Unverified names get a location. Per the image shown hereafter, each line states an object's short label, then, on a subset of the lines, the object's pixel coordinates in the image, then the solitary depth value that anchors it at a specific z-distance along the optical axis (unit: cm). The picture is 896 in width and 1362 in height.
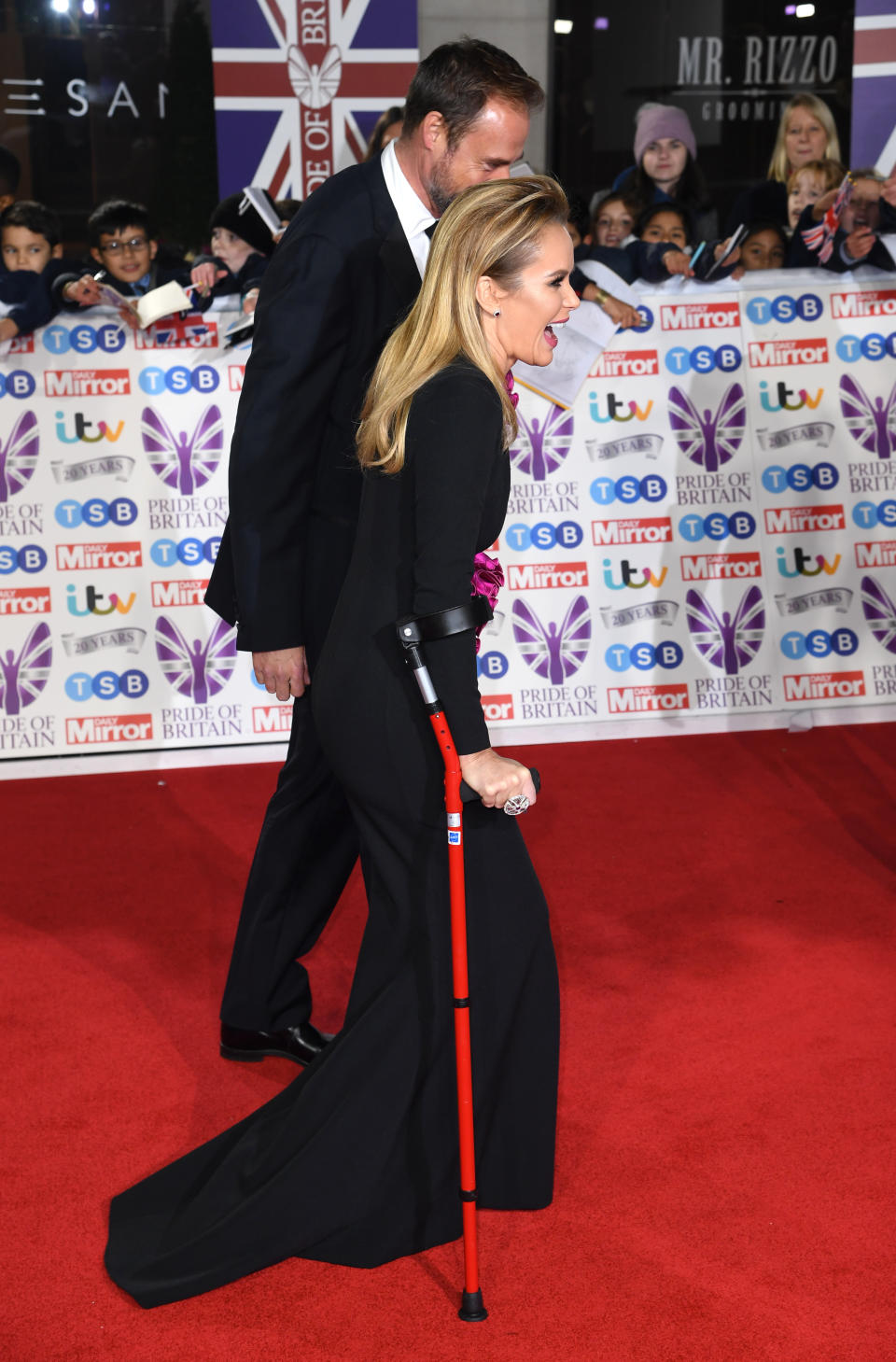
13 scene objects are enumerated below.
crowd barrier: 520
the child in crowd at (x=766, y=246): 590
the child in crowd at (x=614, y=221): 616
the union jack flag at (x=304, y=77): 777
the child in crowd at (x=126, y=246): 596
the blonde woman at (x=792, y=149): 633
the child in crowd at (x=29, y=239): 596
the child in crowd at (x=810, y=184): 616
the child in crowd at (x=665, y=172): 646
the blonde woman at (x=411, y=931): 208
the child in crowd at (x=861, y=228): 533
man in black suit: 265
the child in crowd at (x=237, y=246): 546
